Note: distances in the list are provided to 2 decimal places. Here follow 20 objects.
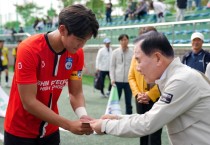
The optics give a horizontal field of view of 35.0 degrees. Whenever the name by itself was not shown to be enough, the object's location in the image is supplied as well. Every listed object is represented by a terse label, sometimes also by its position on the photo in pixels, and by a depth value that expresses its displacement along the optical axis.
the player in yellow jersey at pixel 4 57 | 12.77
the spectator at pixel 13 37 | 26.19
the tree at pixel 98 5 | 27.24
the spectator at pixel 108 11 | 19.70
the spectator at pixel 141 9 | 16.39
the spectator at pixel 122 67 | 6.88
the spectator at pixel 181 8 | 12.68
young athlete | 2.13
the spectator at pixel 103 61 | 10.45
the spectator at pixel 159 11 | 14.40
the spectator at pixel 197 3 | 14.32
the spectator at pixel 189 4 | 14.78
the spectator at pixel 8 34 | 27.06
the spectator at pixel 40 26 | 25.98
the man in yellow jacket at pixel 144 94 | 4.41
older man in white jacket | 1.84
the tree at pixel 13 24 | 37.39
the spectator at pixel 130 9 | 17.56
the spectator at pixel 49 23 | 25.89
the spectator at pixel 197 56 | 5.52
